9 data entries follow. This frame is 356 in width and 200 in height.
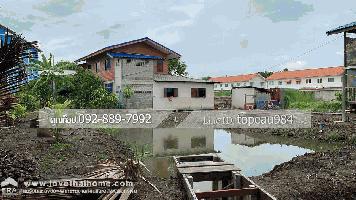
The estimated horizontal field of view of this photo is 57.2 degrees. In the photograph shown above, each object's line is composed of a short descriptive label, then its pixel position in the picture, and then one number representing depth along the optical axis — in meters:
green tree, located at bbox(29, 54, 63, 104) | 27.81
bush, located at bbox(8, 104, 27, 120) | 17.02
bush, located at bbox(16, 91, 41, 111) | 24.20
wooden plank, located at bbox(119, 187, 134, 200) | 6.51
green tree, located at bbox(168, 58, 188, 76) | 51.75
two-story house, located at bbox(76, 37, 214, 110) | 31.95
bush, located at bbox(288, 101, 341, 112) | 31.49
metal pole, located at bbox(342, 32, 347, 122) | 18.69
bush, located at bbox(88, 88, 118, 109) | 26.89
